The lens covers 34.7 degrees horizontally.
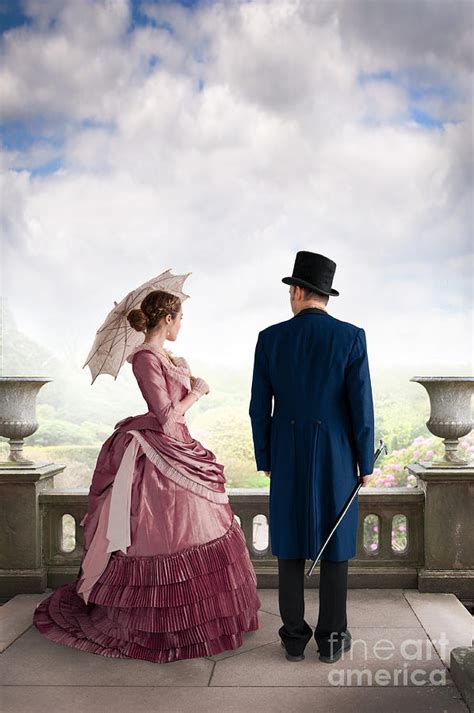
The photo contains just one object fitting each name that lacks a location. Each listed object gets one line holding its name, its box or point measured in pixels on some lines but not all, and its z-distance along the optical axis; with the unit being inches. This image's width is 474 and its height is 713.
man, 111.0
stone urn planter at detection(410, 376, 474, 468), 150.1
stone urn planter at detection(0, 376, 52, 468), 150.4
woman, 113.8
